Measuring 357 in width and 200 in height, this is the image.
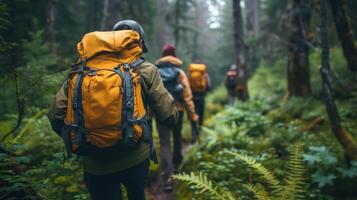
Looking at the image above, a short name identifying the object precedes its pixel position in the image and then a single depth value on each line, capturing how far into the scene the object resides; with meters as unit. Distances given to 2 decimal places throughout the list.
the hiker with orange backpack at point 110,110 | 2.95
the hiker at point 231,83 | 15.14
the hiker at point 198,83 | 9.12
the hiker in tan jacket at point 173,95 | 5.98
